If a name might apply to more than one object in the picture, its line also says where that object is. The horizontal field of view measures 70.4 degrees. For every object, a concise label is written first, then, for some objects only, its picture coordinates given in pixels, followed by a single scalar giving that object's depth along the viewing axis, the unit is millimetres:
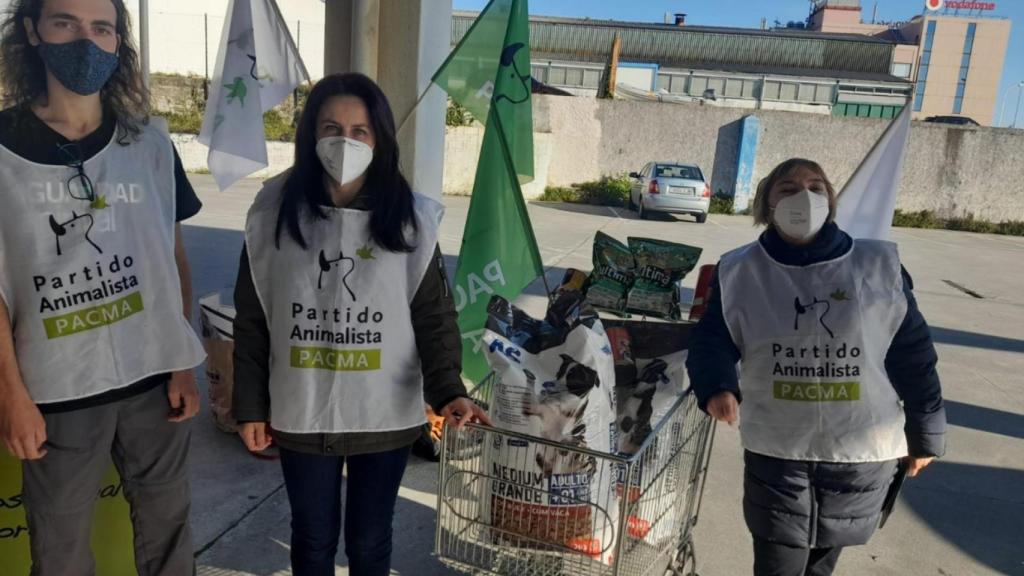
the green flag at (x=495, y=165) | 3322
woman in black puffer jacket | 2131
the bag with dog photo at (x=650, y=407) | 2244
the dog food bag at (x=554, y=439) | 2119
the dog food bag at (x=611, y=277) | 2990
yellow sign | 2234
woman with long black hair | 1996
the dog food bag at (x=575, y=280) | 3084
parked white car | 15969
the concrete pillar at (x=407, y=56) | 3713
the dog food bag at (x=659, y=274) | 2977
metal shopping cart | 2123
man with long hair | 1816
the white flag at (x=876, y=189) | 2842
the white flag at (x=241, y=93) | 3281
